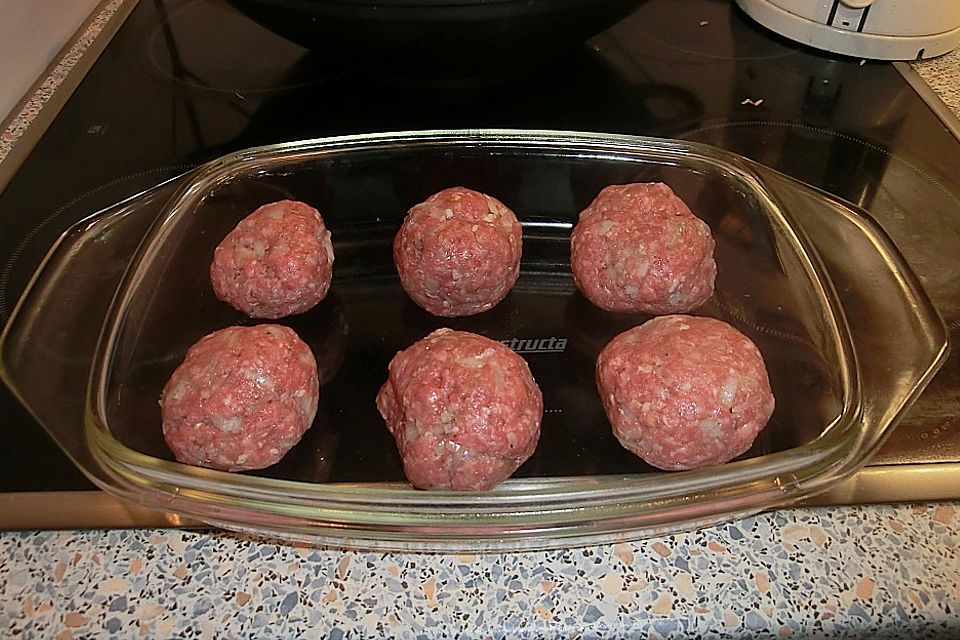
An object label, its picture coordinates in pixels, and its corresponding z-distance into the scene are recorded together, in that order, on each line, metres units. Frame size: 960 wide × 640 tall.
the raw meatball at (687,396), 0.32
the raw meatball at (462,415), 0.31
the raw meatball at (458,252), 0.37
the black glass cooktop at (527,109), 0.44
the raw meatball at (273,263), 0.37
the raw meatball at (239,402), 0.32
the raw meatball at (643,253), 0.37
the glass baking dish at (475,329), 0.30
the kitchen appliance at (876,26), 0.52
